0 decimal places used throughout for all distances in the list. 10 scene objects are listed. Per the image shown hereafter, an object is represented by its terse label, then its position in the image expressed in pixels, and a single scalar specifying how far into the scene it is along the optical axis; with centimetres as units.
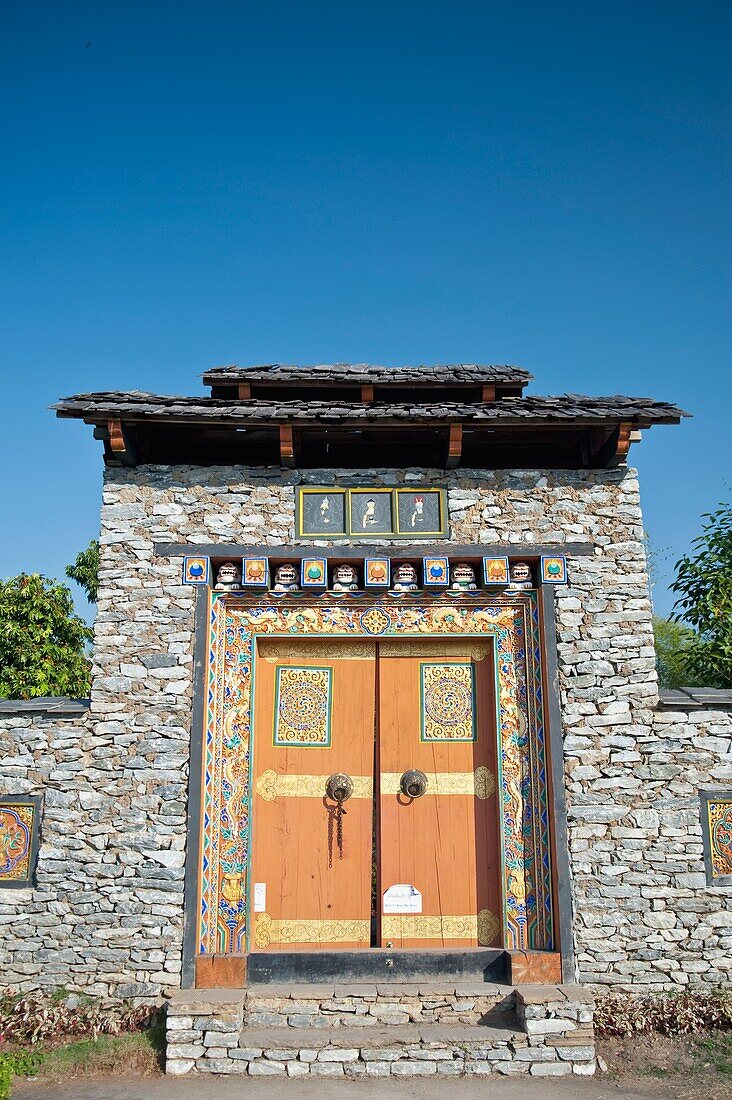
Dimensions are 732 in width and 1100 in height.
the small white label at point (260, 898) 707
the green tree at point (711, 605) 975
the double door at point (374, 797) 711
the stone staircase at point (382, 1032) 615
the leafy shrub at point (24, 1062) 597
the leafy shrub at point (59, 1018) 632
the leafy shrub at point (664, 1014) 651
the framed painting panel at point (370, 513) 764
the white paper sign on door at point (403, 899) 714
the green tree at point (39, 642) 1388
